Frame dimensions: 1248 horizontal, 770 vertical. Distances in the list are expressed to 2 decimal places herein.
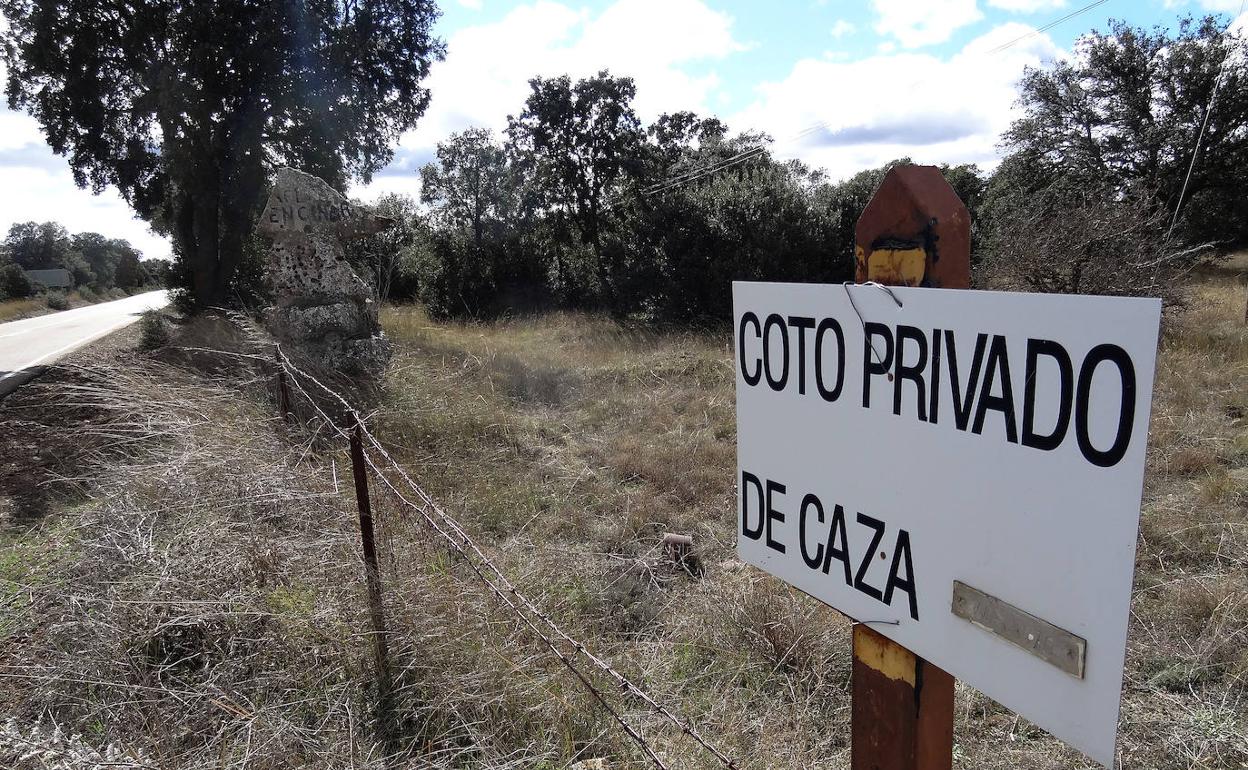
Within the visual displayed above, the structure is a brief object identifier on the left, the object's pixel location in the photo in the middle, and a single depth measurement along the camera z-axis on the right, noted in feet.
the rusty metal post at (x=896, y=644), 3.22
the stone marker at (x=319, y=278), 24.68
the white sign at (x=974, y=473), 2.45
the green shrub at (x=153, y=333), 35.65
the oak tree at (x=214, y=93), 38.96
